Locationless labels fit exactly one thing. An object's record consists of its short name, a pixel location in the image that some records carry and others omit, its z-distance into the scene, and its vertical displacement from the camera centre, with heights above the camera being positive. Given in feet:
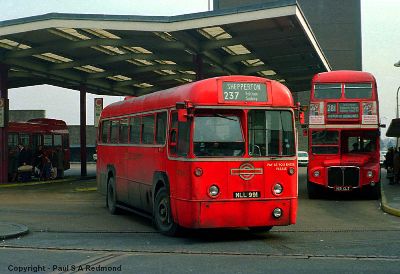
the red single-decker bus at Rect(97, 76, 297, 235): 33.83 -1.06
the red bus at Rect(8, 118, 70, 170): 98.89 +0.74
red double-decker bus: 64.34 +0.16
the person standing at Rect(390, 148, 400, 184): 84.89 -4.41
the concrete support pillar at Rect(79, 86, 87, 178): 109.29 +1.84
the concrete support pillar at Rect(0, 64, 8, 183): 87.25 +0.07
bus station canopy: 66.03 +12.00
